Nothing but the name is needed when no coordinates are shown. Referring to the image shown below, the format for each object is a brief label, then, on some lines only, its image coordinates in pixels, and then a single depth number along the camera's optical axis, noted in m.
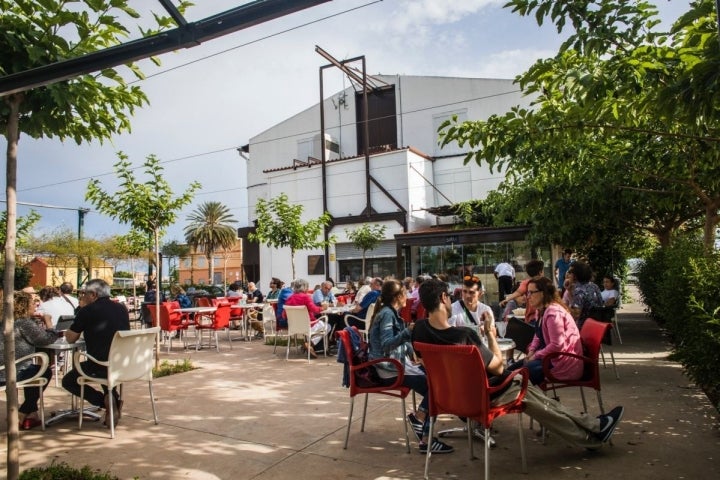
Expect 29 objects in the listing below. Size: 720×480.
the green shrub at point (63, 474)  3.56
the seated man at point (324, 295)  10.90
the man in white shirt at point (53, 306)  7.48
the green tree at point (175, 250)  51.03
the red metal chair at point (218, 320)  10.55
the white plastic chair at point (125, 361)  4.84
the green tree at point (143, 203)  8.37
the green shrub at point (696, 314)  3.53
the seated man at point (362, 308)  8.95
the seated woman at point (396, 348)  4.33
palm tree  47.53
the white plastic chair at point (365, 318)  8.16
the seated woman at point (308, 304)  9.12
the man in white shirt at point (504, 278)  15.61
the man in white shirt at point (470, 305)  5.70
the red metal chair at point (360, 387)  4.30
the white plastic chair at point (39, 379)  4.85
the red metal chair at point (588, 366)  4.41
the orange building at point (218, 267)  61.81
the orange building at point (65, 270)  33.47
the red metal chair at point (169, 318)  10.08
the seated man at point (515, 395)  3.69
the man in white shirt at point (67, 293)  8.89
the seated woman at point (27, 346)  5.06
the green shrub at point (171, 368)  7.75
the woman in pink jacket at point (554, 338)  4.46
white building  24.77
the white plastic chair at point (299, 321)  8.63
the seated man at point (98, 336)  5.03
